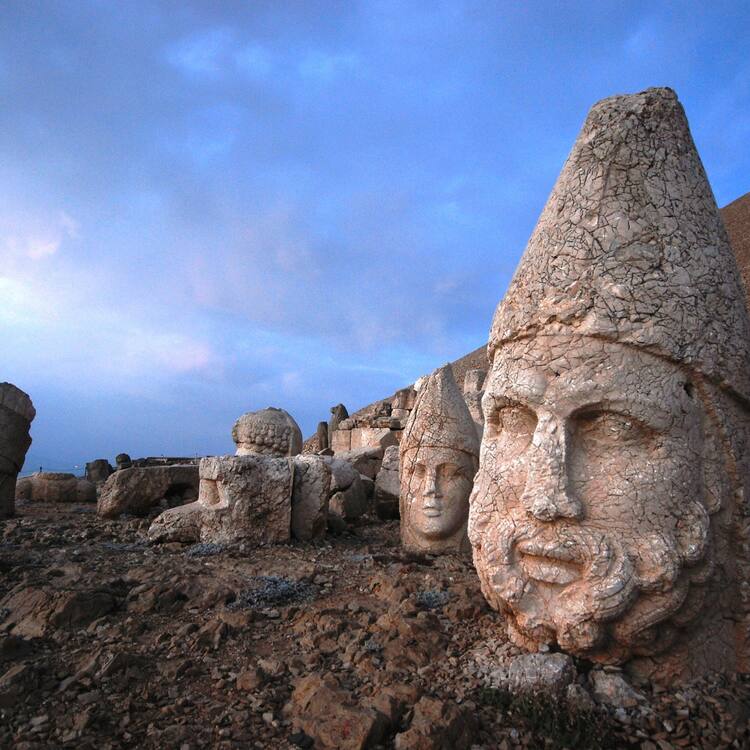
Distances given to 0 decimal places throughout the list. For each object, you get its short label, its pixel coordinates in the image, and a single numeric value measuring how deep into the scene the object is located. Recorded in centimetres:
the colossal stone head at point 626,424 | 284
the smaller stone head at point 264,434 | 799
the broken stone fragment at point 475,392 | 889
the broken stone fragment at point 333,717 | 251
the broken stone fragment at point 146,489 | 838
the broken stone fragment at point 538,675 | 282
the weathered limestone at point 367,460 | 1192
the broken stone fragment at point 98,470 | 1399
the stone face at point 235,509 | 660
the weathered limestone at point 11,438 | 855
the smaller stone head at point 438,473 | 621
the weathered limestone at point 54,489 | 1091
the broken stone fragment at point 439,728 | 248
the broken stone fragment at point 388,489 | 880
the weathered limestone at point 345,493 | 831
